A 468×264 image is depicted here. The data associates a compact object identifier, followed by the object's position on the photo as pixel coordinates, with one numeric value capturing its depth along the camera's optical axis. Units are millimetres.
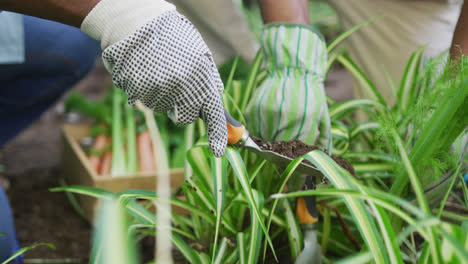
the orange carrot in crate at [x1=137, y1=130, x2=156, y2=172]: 1604
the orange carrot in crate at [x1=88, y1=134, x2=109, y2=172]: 1616
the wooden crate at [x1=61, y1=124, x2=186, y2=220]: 1315
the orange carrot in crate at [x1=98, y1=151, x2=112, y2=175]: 1566
